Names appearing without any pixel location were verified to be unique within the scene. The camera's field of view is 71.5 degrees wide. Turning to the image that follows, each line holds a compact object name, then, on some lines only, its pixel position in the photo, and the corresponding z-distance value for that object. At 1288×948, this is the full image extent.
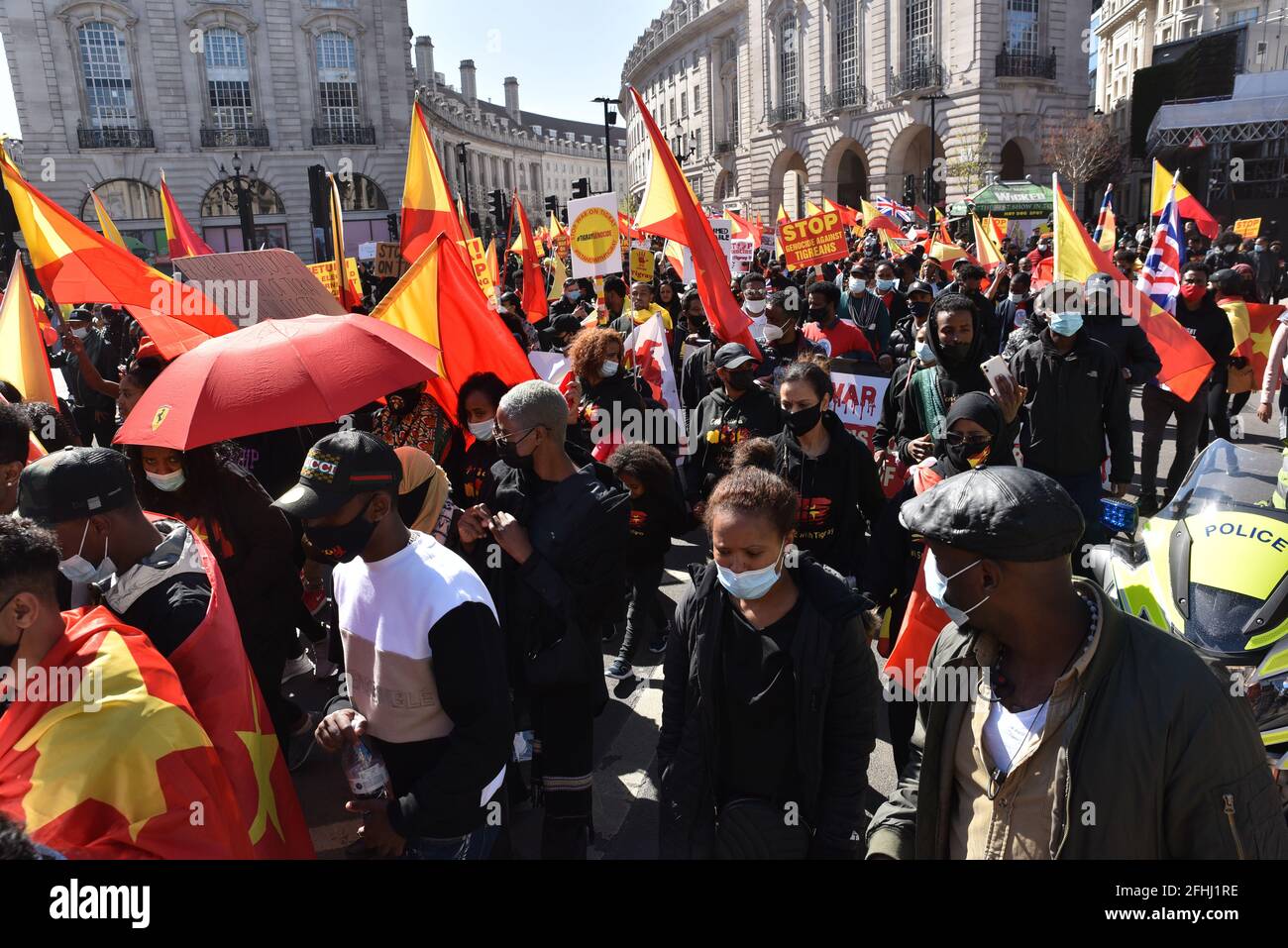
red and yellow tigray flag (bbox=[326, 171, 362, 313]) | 7.28
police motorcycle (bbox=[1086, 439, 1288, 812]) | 2.61
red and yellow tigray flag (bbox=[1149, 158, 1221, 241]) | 11.39
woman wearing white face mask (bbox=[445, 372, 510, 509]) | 4.35
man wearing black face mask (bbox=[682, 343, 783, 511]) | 4.81
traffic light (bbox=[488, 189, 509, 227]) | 23.91
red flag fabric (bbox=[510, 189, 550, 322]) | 11.25
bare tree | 38.62
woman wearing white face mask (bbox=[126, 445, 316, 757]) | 3.51
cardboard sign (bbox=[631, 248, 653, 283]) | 10.97
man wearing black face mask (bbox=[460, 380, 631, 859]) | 3.07
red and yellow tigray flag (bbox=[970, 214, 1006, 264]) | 12.91
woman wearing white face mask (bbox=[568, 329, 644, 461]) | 5.65
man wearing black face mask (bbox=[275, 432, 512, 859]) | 2.30
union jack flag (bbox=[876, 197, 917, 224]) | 24.16
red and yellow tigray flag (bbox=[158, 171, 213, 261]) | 9.41
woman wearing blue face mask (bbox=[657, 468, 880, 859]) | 2.39
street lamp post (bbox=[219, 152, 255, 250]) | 23.98
